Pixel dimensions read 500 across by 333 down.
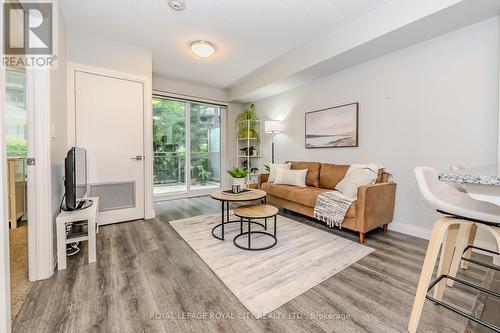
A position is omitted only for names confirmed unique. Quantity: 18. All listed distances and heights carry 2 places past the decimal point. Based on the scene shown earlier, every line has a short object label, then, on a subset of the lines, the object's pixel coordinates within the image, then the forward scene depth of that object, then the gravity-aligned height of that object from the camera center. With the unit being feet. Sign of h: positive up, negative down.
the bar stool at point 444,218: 3.16 -0.80
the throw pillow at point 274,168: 12.60 -0.31
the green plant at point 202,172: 16.64 -0.78
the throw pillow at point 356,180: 8.45 -0.68
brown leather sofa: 7.72 -1.39
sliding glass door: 14.78 +1.11
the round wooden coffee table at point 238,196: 7.84 -1.26
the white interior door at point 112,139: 9.22 +1.00
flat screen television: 6.21 -0.52
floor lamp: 14.03 +2.34
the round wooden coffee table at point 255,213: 7.10 -1.68
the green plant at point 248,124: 15.90 +2.86
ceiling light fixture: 9.68 +5.11
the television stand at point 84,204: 6.97 -1.40
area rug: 5.08 -2.90
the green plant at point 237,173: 9.11 -0.44
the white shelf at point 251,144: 16.26 +1.44
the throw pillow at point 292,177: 11.46 -0.78
